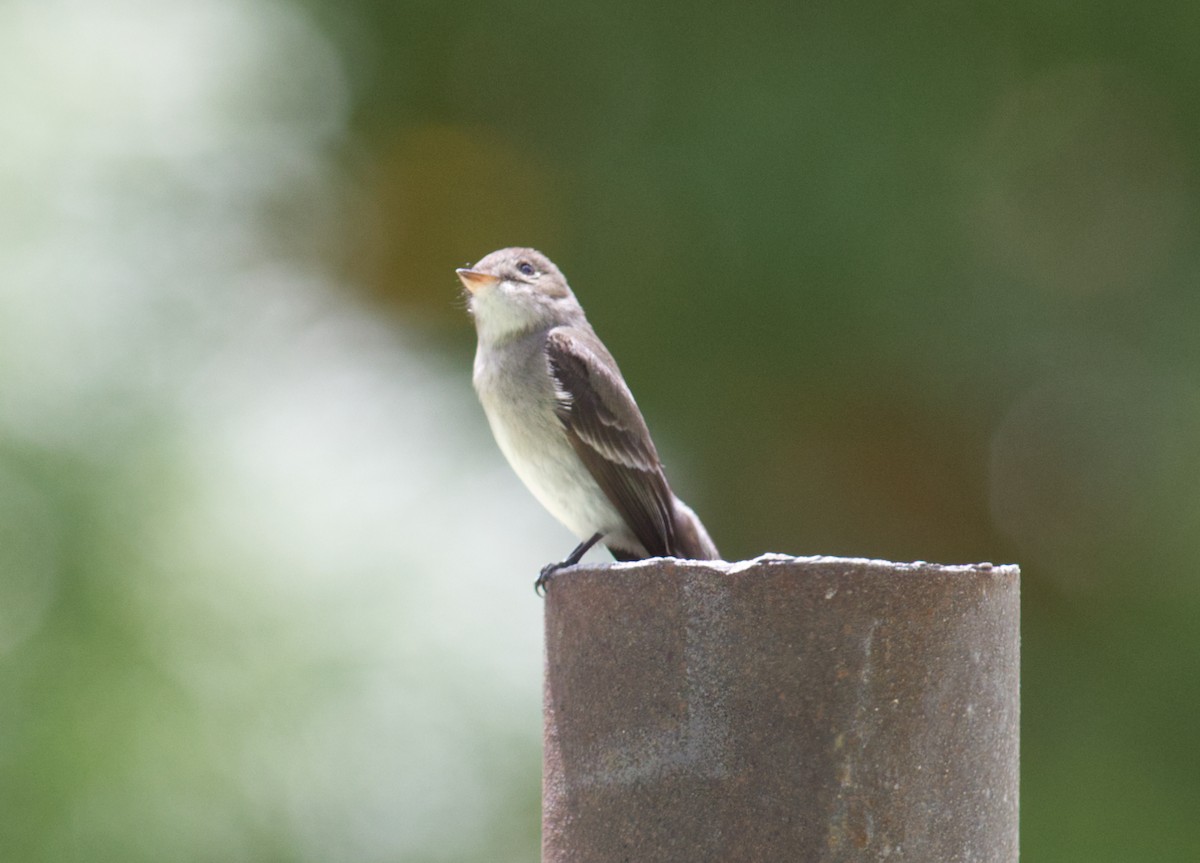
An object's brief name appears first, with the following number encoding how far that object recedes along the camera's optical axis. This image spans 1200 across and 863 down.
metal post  4.68
